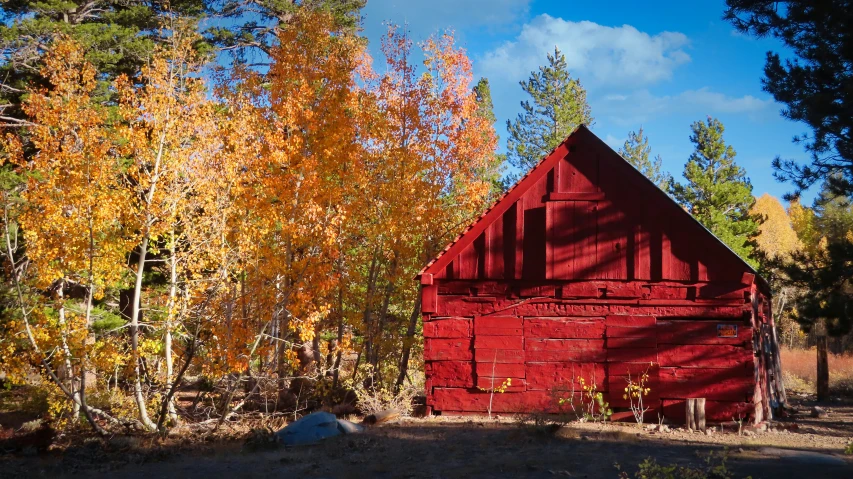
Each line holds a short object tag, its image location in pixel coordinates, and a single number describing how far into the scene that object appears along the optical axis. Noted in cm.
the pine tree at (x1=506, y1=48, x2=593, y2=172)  4056
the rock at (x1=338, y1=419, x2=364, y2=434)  1370
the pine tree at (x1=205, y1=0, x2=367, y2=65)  2338
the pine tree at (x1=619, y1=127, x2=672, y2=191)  5262
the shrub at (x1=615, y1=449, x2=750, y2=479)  822
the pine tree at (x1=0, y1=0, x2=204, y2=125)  1866
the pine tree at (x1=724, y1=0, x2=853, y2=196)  1452
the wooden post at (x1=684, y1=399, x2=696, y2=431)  1412
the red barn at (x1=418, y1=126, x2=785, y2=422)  1490
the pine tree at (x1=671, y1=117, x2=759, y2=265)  3396
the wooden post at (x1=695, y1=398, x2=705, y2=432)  1411
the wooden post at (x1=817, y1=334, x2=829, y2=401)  2281
